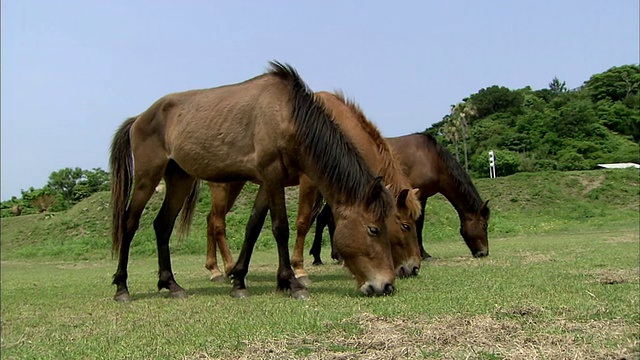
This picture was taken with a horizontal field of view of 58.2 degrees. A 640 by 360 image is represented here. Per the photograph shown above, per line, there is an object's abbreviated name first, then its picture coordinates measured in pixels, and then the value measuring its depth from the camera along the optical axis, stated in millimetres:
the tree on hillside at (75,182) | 50781
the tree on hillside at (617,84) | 60106
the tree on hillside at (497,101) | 67938
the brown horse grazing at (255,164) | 5344
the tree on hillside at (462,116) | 56844
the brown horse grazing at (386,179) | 6230
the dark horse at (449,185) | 10047
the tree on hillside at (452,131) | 55812
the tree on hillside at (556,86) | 79825
